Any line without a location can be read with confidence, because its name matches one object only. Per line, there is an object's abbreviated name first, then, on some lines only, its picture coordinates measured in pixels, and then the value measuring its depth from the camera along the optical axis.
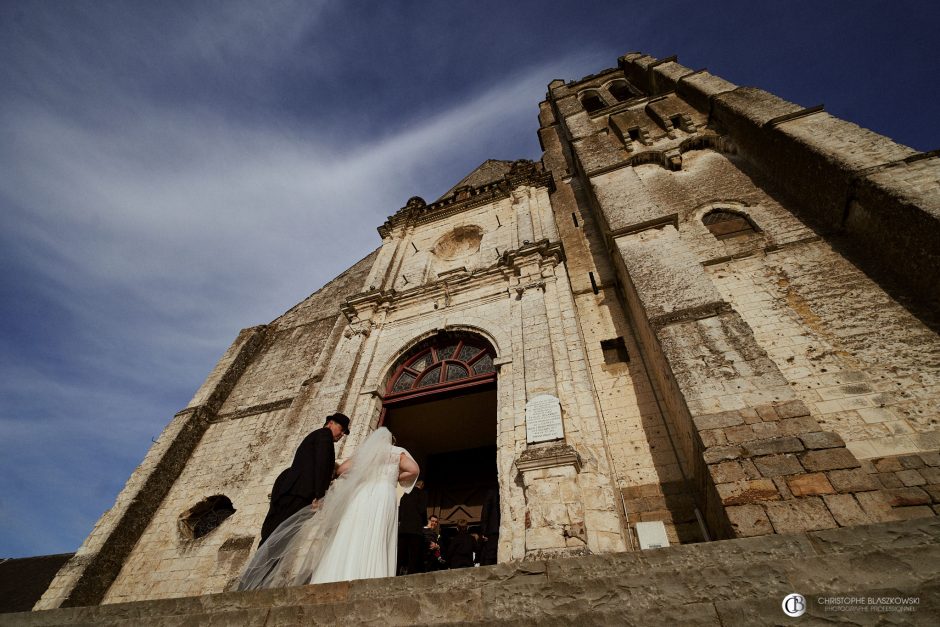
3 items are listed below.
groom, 3.34
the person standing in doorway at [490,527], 4.43
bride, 3.05
